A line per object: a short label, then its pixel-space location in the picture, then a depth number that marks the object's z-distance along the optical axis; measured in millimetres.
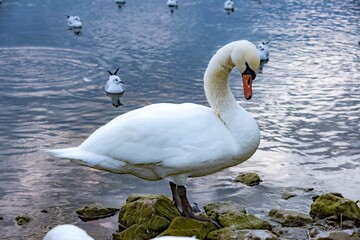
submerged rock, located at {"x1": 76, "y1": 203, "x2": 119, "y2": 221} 7922
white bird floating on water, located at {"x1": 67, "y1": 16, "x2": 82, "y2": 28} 20656
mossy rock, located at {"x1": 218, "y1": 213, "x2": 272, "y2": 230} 7062
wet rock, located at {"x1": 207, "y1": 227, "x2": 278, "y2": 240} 6355
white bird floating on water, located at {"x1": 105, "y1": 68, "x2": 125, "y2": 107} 13531
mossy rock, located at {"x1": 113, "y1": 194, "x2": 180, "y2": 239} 6918
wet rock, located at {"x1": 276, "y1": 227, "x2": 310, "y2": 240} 7074
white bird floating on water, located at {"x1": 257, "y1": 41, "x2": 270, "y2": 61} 17078
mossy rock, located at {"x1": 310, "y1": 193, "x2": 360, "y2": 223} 7484
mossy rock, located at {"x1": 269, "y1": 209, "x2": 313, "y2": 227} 7500
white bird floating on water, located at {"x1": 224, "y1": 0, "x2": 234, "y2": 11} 25141
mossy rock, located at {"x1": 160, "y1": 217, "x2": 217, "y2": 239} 6652
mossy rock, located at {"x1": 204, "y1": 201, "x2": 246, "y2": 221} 7625
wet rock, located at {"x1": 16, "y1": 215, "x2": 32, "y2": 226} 7766
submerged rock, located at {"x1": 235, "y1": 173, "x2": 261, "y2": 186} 9156
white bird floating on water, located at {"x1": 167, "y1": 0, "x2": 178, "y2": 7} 25875
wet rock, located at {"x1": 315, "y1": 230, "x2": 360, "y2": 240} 6656
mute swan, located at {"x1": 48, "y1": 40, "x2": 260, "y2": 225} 6434
